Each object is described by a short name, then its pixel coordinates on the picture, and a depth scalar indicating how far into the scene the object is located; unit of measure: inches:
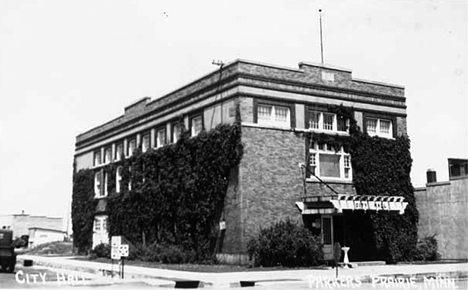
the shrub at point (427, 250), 1359.5
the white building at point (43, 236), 2721.5
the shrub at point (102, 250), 1552.7
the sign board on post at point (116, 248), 864.3
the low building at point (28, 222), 2497.0
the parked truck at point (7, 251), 869.2
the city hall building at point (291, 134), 1185.4
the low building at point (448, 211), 1339.8
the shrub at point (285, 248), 1117.1
